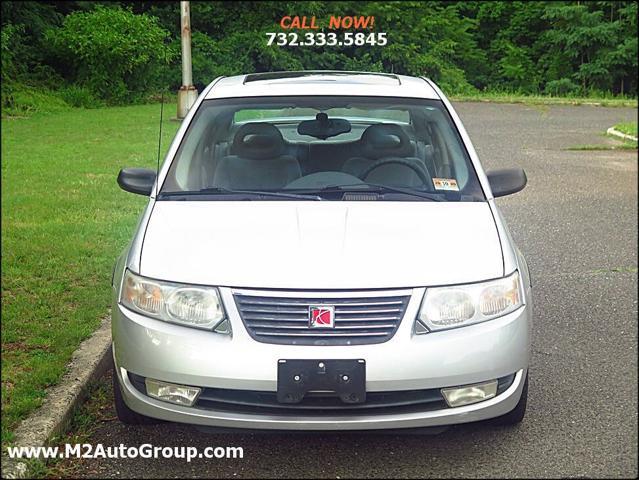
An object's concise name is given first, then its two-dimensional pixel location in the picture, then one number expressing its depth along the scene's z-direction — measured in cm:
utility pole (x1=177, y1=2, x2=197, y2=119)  1484
